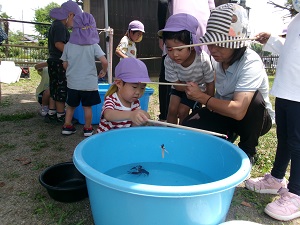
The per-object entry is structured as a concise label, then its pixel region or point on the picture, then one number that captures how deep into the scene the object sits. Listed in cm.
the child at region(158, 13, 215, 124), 157
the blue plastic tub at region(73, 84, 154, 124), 270
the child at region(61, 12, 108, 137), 237
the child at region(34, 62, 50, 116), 291
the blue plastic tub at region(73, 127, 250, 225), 85
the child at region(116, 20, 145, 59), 333
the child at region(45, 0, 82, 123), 260
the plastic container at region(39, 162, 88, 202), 132
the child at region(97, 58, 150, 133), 154
